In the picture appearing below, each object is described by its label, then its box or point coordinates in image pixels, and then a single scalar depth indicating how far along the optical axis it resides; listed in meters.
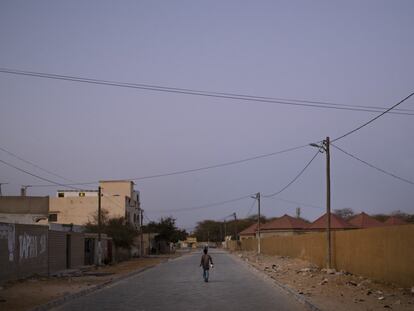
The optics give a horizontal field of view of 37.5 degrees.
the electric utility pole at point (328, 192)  33.19
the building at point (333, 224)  76.38
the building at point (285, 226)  94.12
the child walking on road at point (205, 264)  27.79
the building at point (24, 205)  69.00
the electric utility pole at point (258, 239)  78.81
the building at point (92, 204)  82.94
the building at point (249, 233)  119.25
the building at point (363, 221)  78.81
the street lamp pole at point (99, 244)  46.09
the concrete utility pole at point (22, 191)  80.62
